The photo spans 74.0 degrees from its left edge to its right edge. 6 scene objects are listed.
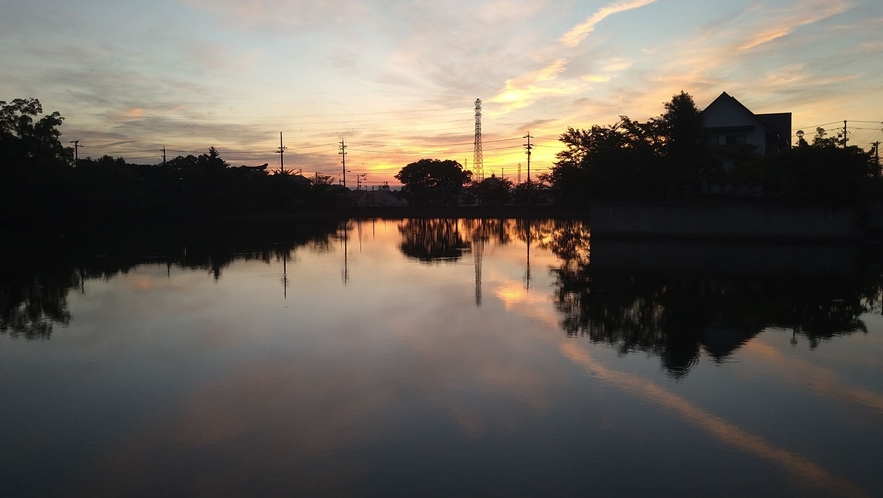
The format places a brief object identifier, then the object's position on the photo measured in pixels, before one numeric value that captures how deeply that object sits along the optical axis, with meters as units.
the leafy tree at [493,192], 94.50
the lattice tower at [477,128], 79.25
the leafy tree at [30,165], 40.09
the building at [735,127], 41.50
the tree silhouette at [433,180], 90.25
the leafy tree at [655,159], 29.84
